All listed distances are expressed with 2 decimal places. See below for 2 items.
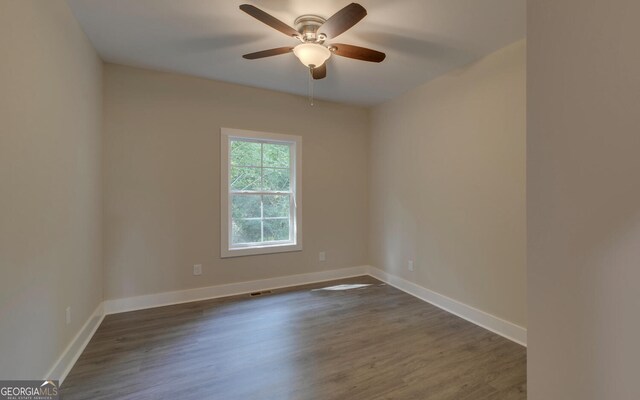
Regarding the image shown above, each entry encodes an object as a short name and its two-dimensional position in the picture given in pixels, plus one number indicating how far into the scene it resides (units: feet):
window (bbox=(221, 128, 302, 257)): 11.44
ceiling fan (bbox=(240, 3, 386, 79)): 6.21
